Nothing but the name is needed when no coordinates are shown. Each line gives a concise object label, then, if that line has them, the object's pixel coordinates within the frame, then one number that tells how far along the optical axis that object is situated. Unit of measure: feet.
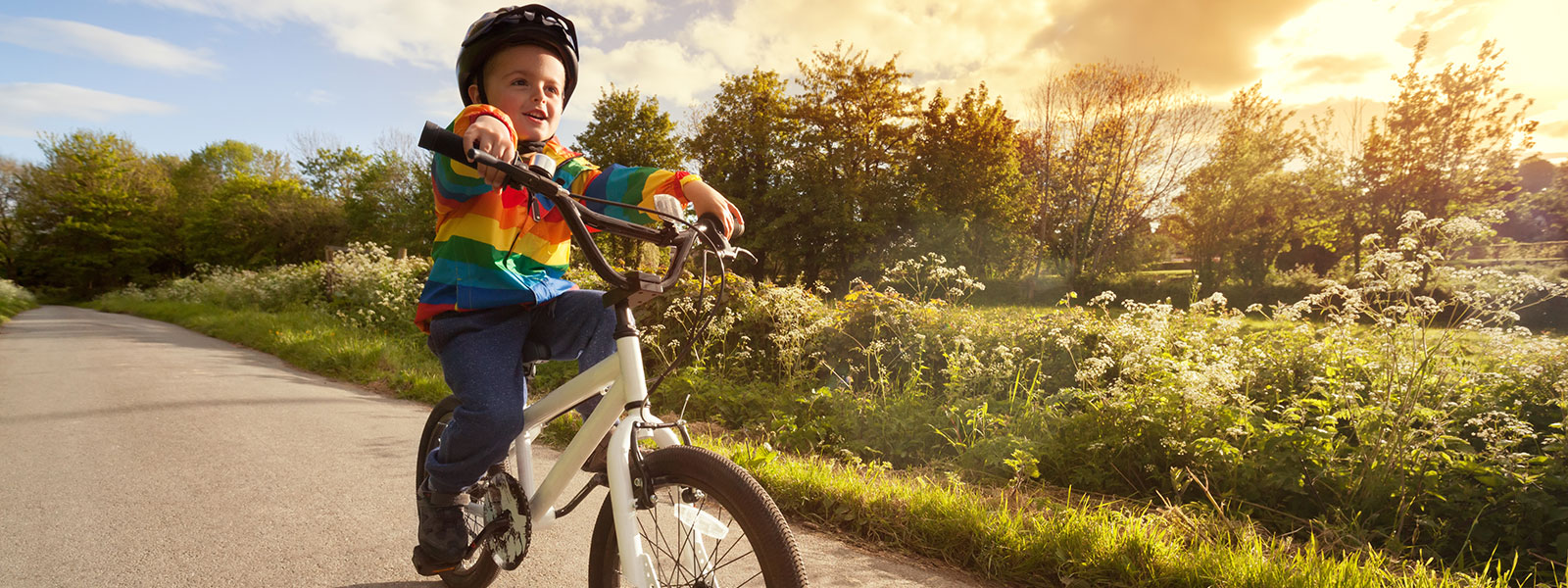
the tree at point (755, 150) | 88.53
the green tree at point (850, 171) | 87.25
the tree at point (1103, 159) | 82.94
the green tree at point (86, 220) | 126.93
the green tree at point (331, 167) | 155.22
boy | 6.34
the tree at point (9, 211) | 129.59
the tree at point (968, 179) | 88.48
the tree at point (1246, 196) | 78.64
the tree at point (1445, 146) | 58.70
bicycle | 4.74
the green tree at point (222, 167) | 151.74
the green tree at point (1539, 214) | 63.93
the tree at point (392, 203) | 109.60
